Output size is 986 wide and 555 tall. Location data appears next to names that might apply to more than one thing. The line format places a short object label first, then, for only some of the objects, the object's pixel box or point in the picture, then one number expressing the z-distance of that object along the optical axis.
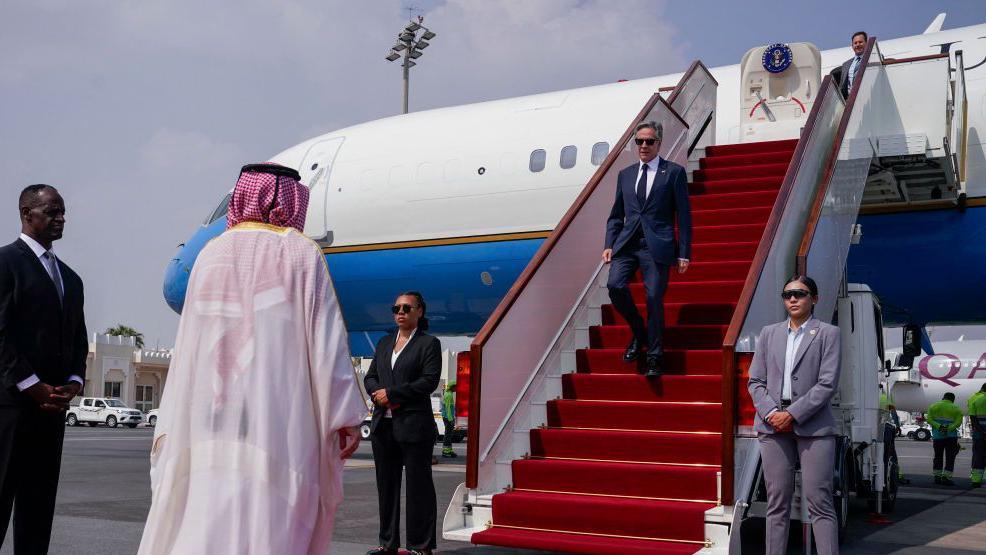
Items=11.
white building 52.88
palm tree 73.56
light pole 27.70
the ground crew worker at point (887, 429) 9.56
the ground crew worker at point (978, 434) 13.83
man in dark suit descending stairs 6.50
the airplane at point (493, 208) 10.23
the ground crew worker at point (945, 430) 14.33
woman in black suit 5.73
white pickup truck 39.19
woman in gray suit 4.92
